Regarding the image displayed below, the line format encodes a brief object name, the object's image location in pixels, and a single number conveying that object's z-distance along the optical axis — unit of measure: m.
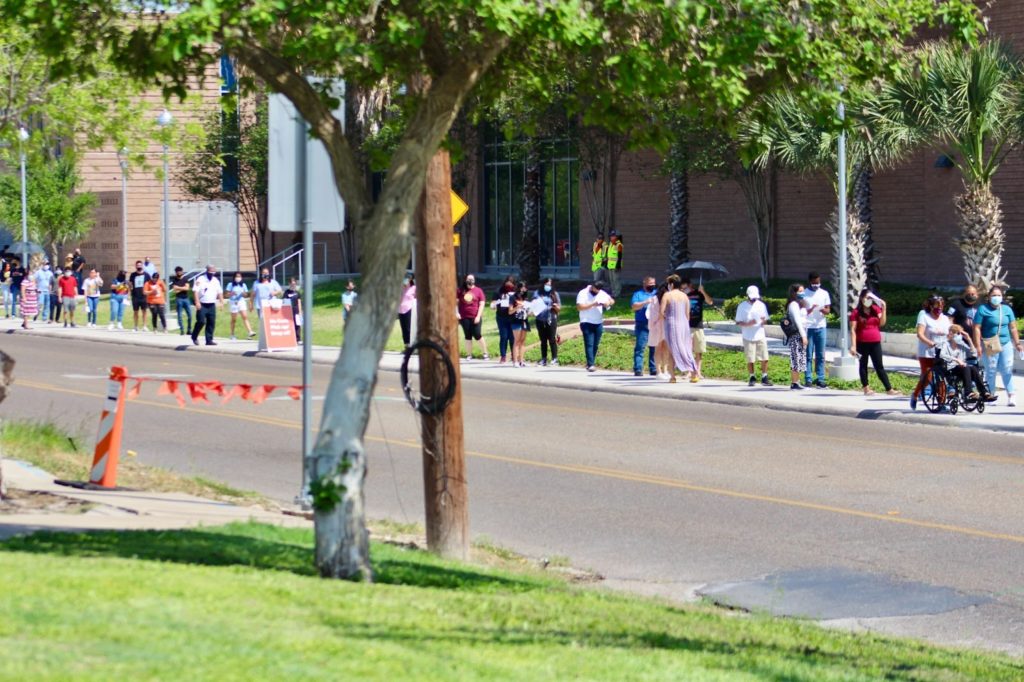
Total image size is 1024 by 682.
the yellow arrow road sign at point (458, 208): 19.53
